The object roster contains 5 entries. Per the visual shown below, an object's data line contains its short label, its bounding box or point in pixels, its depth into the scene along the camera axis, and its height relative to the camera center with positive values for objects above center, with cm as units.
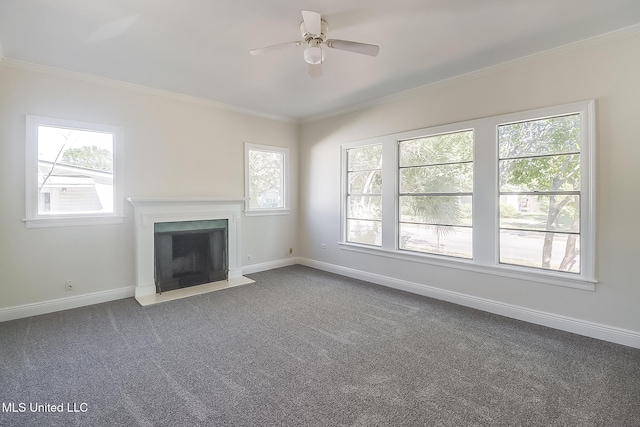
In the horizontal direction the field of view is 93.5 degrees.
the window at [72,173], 353 +49
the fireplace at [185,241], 419 -46
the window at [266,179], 548 +61
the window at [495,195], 309 +20
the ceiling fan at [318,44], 254 +144
